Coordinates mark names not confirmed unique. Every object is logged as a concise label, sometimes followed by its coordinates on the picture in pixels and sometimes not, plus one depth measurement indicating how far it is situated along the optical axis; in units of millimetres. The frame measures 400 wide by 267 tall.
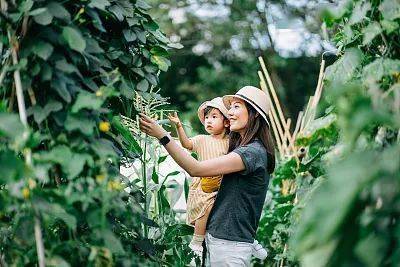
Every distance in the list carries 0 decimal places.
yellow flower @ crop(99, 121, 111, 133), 2017
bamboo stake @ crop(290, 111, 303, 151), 4722
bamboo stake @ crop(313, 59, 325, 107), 4324
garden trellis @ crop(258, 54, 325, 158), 4352
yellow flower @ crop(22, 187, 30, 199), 1859
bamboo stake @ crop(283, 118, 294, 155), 4843
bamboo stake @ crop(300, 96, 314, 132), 4524
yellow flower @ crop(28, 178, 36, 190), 1889
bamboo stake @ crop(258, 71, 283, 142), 4899
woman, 2822
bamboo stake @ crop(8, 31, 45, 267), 1904
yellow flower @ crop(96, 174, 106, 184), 1943
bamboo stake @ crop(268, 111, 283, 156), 4943
